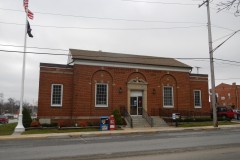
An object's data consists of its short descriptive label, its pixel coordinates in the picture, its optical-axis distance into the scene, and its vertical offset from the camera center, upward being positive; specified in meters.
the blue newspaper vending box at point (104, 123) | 26.06 -1.45
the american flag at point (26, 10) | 25.94 +9.06
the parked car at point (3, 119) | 52.03 -2.24
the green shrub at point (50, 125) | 27.86 -1.75
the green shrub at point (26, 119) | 27.36 -1.16
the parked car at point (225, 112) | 38.53 -0.59
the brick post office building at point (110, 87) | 30.28 +2.36
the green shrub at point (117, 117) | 29.67 -0.99
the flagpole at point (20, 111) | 24.55 -0.35
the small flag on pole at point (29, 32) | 26.14 +6.97
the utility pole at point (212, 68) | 28.62 +4.19
